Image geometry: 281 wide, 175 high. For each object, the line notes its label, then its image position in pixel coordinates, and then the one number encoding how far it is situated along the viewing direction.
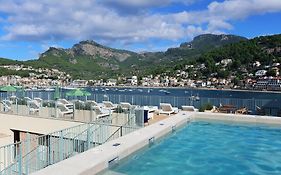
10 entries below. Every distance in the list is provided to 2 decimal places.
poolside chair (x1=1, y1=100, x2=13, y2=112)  10.94
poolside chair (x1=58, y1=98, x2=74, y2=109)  10.17
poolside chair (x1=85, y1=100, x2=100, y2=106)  8.97
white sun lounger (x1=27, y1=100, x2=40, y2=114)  10.15
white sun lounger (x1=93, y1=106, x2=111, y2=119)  8.80
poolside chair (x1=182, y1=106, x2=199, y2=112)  10.16
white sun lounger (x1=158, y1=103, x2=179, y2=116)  9.84
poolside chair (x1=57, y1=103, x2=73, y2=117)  9.50
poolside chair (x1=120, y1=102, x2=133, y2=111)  8.12
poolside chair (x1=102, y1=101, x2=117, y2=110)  9.81
